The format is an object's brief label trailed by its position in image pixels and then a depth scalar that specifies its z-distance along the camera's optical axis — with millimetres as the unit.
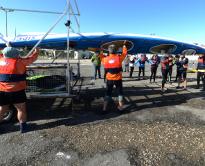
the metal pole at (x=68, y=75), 4519
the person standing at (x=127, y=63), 12998
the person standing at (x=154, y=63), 9235
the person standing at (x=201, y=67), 7438
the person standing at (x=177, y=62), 8234
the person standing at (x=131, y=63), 11209
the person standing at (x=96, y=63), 10249
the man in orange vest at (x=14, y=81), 3424
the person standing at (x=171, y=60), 8256
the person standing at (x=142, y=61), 10451
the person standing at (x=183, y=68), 7865
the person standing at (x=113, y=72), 4529
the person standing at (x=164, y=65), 7423
